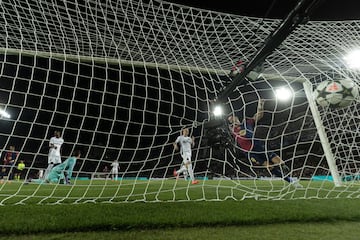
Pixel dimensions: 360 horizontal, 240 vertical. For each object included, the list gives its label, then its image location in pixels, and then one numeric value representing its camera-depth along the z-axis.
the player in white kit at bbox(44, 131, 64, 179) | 4.83
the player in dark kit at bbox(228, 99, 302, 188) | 3.87
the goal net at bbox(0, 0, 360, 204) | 2.99
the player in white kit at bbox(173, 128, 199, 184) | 5.27
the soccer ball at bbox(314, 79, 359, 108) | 2.96
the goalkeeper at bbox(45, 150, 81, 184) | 4.56
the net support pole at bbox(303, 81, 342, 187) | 3.84
